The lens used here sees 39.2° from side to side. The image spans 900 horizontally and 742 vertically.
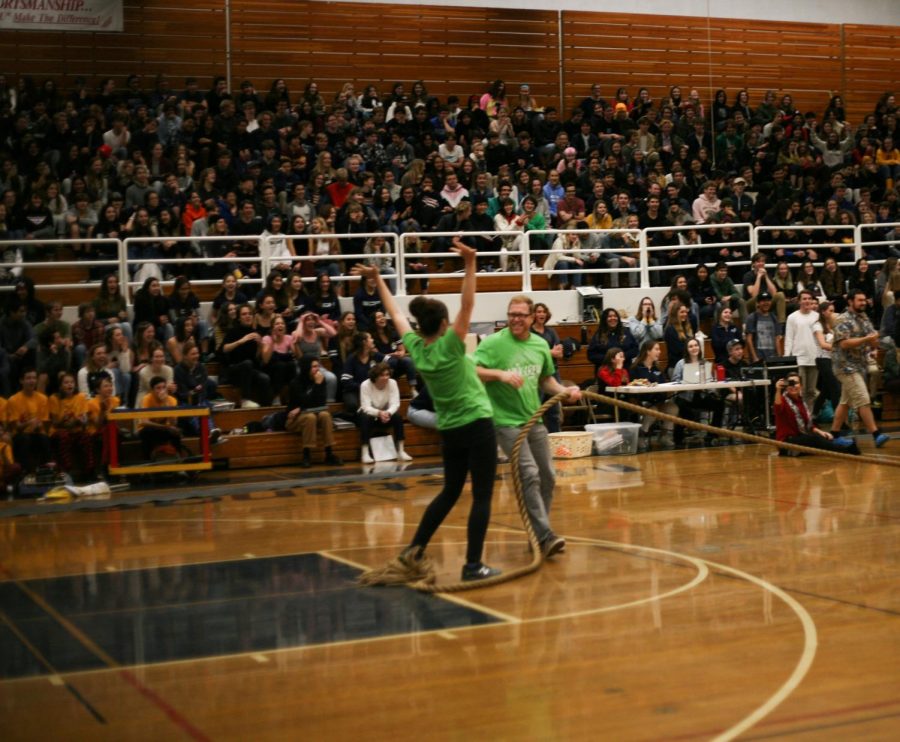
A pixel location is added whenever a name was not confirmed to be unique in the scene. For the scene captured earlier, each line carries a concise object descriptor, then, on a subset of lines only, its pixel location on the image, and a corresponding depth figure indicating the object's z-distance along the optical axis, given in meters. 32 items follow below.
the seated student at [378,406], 15.09
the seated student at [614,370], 16.19
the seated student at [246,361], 15.67
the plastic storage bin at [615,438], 15.13
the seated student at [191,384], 14.84
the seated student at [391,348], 16.28
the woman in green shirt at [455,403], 7.53
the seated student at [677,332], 17.19
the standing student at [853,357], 15.09
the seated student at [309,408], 15.00
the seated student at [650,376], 16.39
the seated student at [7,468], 13.23
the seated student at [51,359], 14.57
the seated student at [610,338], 17.00
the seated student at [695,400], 16.38
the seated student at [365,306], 16.83
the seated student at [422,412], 13.91
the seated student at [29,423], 13.70
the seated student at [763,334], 17.81
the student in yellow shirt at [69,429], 13.83
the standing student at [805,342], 16.94
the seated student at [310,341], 15.89
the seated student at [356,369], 15.53
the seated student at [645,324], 17.61
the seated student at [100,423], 13.98
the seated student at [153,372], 14.59
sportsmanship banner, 21.64
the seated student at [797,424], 14.38
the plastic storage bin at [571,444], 14.64
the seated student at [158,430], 14.19
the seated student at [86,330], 15.07
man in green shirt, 8.58
